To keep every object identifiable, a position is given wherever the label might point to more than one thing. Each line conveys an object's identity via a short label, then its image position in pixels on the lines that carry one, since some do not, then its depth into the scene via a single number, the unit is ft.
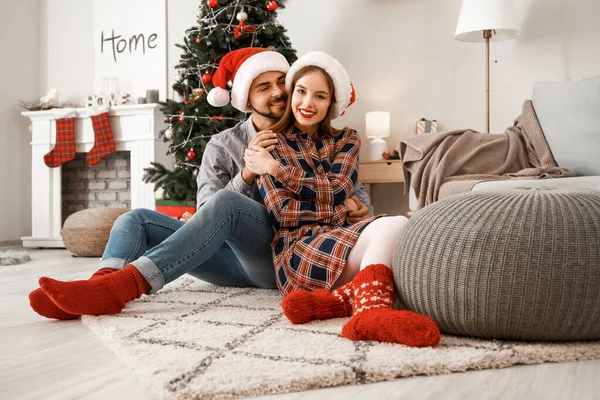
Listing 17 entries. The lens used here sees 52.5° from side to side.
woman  5.16
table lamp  14.08
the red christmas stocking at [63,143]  16.62
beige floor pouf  13.67
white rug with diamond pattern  3.52
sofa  9.71
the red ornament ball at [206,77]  13.14
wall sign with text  17.30
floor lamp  12.35
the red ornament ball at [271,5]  13.57
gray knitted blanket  10.28
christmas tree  13.28
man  5.42
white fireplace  16.08
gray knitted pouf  4.12
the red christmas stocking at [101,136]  16.22
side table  13.25
